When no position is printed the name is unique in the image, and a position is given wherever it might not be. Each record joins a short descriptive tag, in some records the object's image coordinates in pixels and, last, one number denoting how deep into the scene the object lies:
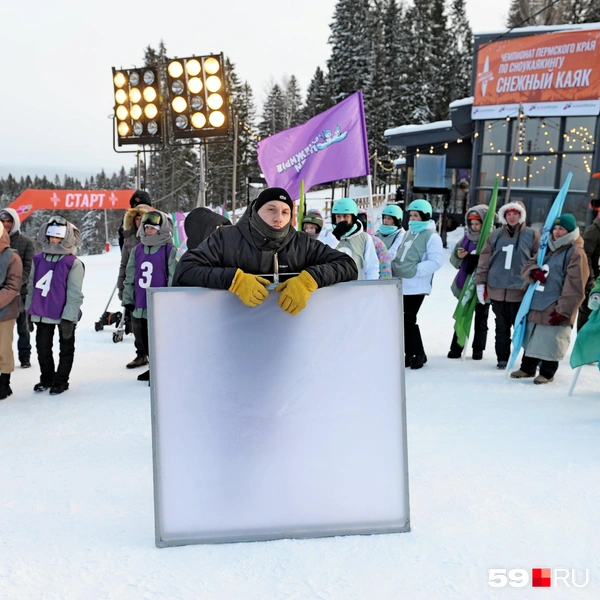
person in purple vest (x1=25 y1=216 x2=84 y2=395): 6.09
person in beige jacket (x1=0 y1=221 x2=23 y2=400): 5.92
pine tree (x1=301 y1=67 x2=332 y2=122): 54.06
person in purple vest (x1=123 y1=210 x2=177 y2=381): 6.43
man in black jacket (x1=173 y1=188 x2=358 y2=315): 2.88
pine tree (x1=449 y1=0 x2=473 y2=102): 55.25
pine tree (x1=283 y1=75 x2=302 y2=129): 73.94
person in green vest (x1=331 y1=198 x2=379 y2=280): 6.49
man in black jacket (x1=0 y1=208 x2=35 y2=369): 7.10
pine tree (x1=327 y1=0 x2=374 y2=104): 52.50
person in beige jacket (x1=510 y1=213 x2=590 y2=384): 6.02
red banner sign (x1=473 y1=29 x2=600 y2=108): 19.45
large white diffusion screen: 2.82
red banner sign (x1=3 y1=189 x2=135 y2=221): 19.67
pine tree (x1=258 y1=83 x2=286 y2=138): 73.12
